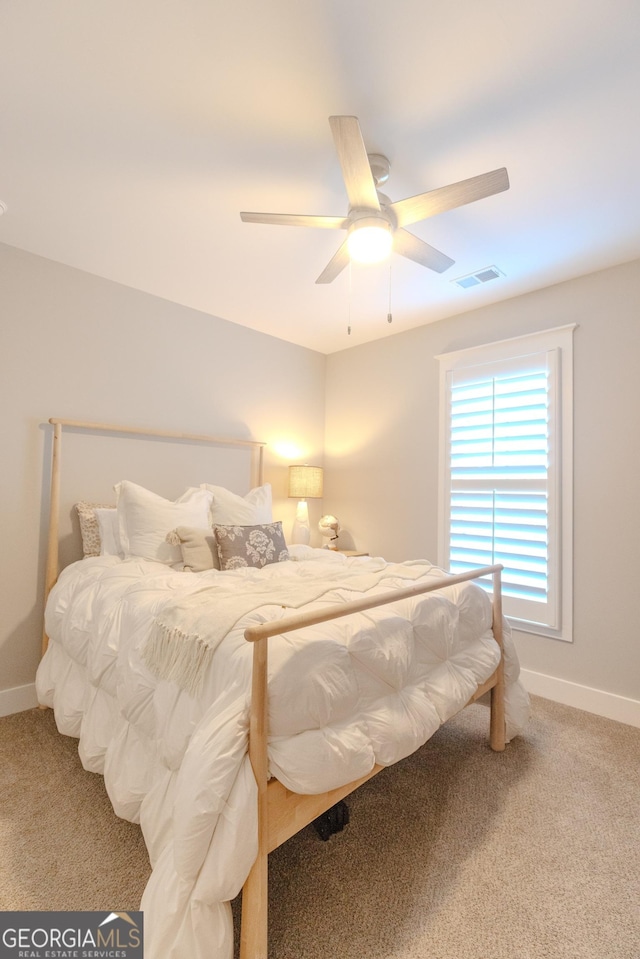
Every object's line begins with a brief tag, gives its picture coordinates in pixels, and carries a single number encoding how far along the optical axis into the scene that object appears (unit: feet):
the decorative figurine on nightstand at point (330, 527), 13.51
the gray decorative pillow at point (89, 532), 8.89
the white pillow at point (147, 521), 8.62
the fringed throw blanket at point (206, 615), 4.70
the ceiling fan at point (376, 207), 4.99
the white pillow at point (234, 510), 9.63
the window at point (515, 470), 9.70
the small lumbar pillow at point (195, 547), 8.38
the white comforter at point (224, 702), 3.62
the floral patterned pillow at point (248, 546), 8.52
